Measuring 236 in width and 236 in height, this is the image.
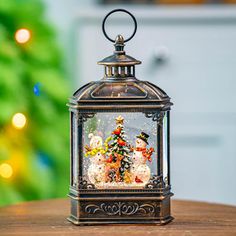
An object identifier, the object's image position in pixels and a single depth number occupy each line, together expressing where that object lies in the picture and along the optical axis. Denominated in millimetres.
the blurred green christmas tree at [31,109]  3226
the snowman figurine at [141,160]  2058
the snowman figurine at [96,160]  2055
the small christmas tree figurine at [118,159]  2055
